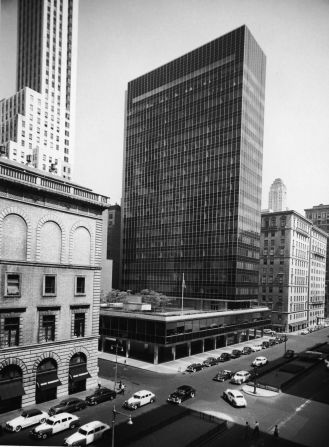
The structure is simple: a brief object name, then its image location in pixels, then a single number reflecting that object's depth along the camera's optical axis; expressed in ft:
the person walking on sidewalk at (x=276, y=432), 105.80
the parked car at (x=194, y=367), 180.96
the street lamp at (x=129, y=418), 112.78
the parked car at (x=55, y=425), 101.73
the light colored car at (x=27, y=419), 103.86
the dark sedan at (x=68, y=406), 114.93
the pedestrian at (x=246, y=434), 104.19
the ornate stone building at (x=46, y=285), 117.91
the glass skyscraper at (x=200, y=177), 309.63
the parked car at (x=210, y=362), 194.34
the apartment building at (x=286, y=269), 366.84
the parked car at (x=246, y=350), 229.23
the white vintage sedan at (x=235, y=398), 132.36
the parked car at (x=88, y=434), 98.07
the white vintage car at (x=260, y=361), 197.93
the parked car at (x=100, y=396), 127.66
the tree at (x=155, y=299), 301.63
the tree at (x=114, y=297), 301.20
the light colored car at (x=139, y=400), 125.90
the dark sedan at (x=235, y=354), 217.72
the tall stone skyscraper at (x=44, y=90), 397.19
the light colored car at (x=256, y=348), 243.85
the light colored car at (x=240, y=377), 162.63
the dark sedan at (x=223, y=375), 165.78
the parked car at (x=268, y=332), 331.14
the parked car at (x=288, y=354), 226.38
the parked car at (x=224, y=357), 204.83
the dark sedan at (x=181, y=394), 134.10
